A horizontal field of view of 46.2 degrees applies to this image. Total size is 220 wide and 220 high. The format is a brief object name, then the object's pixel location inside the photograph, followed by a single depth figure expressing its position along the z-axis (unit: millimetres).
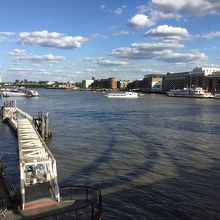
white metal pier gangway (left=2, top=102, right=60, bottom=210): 13047
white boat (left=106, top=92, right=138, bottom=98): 131227
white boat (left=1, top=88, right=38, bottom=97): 124413
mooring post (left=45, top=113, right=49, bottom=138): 33128
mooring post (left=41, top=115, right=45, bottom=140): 32414
